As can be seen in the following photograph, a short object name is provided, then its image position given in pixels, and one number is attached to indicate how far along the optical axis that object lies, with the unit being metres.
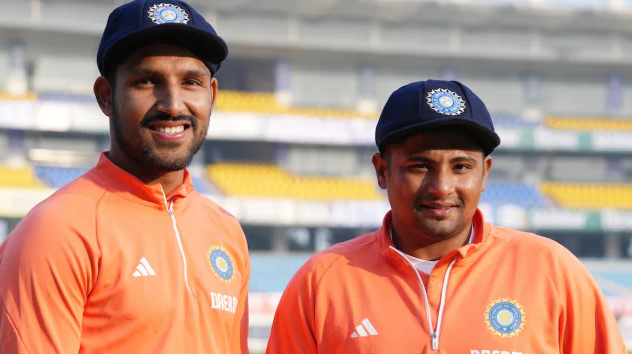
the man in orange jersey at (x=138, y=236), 2.54
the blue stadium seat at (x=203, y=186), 24.41
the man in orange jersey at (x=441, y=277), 2.82
